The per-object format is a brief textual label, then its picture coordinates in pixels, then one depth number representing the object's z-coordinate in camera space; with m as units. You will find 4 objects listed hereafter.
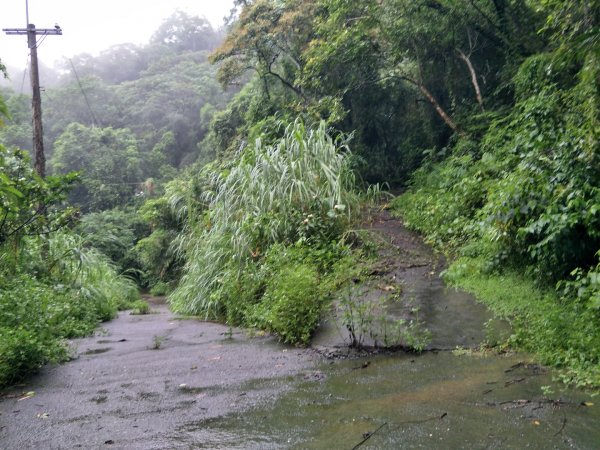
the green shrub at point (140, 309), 11.31
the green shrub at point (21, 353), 4.60
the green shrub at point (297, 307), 5.78
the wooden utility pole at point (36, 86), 12.35
